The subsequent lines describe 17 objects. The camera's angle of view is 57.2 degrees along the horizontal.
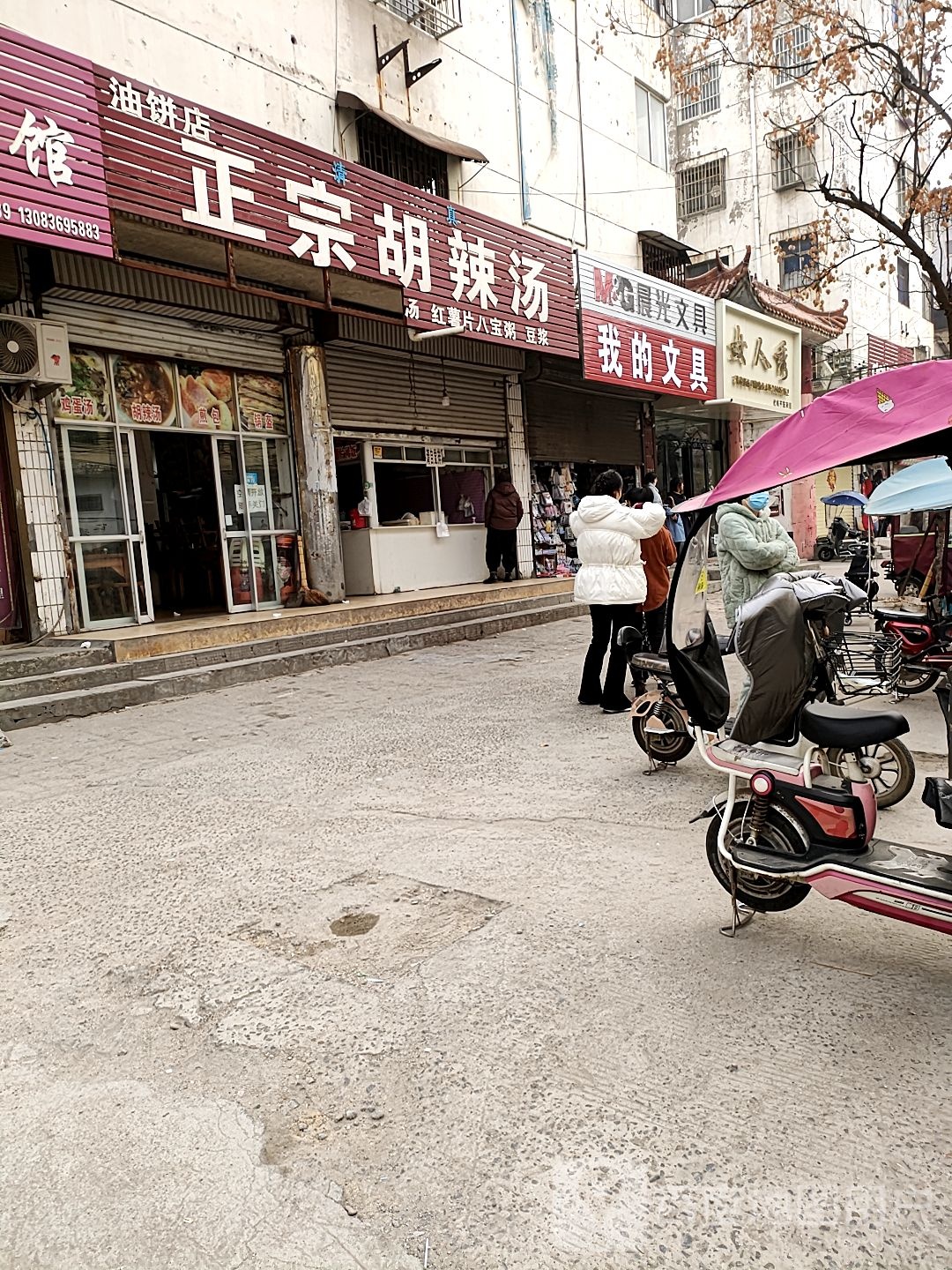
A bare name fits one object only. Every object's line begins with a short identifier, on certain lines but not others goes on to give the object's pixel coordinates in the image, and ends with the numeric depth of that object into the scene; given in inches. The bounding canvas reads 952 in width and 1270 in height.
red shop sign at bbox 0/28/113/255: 256.5
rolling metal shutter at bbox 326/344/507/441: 480.7
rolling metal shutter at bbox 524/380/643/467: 622.8
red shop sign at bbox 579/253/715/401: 517.3
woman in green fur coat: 226.1
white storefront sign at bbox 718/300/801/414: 671.8
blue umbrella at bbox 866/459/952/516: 271.4
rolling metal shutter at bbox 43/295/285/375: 358.0
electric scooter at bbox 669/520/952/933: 110.7
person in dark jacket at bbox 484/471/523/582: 546.6
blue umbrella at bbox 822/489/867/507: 682.2
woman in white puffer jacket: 252.5
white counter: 500.4
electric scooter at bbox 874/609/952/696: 267.3
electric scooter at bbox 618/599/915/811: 153.1
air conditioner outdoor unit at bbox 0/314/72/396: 320.2
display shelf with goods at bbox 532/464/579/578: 619.2
